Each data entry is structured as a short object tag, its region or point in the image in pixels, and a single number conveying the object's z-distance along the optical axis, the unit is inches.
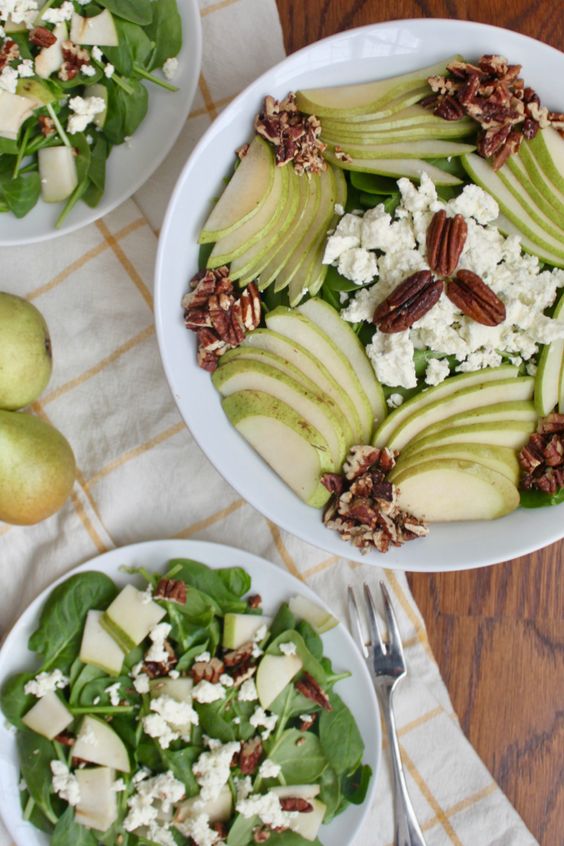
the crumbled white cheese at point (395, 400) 35.1
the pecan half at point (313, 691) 36.8
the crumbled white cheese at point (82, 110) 35.9
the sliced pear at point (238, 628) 36.9
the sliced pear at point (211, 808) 36.5
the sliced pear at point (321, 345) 34.8
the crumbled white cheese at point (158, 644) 36.7
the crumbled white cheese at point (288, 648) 36.6
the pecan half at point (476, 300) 34.1
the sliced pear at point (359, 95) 34.4
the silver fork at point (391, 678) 37.7
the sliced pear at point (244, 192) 34.4
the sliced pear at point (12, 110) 35.5
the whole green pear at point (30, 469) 36.0
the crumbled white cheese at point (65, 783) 36.4
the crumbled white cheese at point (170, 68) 36.1
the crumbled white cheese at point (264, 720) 36.7
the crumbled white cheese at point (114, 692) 36.8
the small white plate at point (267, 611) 36.9
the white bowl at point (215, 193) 34.2
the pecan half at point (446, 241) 33.9
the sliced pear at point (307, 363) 34.8
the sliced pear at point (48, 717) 36.5
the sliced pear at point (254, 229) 34.5
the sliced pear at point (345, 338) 34.9
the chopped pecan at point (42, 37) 35.3
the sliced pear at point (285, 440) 34.6
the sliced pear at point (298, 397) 34.7
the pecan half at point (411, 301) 33.9
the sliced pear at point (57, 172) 36.1
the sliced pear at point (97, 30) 35.6
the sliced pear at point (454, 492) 34.6
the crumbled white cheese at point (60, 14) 35.3
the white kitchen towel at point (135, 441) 37.3
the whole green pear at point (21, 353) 36.1
